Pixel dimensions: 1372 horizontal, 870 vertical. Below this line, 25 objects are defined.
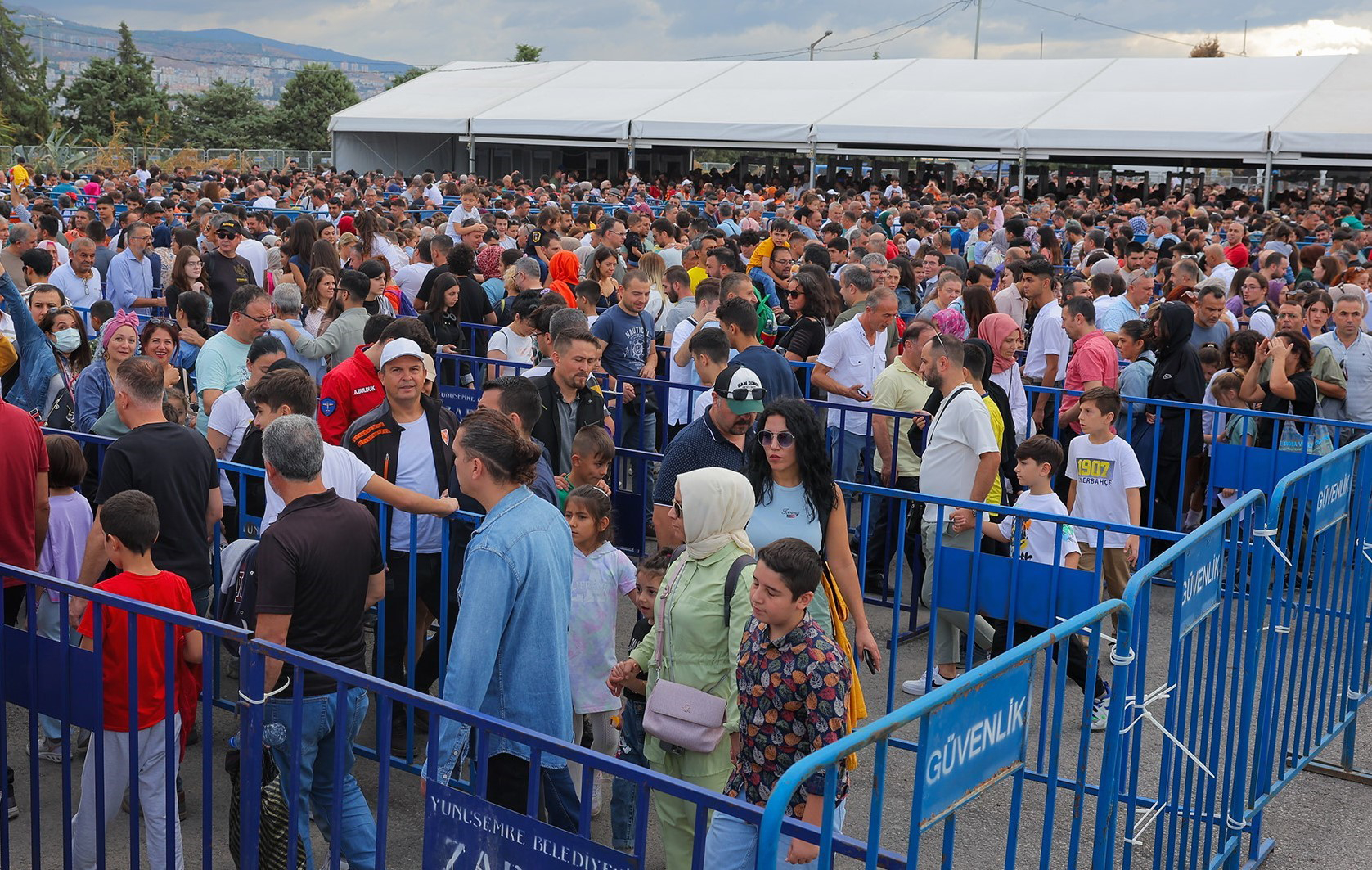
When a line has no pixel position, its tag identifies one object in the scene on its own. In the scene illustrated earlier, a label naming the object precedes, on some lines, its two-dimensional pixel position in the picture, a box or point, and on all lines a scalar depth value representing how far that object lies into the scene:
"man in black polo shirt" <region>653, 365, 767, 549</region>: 5.29
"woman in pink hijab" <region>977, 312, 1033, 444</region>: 8.29
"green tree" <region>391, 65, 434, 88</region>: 77.82
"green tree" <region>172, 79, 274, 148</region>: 74.31
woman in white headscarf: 4.00
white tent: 26.91
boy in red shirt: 4.30
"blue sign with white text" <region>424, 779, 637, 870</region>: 2.72
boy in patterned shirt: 3.56
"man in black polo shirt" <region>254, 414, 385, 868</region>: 4.21
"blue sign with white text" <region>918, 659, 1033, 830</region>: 2.79
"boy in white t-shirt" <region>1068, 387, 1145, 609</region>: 6.95
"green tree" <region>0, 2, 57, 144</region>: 67.88
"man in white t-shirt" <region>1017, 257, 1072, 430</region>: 9.56
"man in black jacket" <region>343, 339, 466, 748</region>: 5.66
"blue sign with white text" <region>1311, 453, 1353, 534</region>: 5.23
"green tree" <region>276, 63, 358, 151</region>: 75.56
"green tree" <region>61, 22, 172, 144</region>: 68.88
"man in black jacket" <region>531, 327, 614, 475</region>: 6.63
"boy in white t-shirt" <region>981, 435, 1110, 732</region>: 5.96
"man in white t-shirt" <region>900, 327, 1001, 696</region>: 6.33
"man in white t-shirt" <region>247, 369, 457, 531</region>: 5.12
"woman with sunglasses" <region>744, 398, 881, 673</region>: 4.88
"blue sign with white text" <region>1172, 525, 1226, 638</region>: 4.00
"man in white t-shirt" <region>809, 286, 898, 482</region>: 8.48
